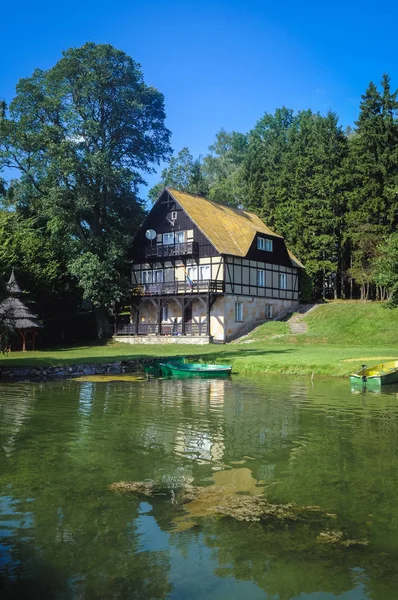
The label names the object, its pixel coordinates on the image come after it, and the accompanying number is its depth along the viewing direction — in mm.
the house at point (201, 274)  48188
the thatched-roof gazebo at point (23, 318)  40312
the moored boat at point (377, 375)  22531
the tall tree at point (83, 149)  47594
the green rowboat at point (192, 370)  27031
